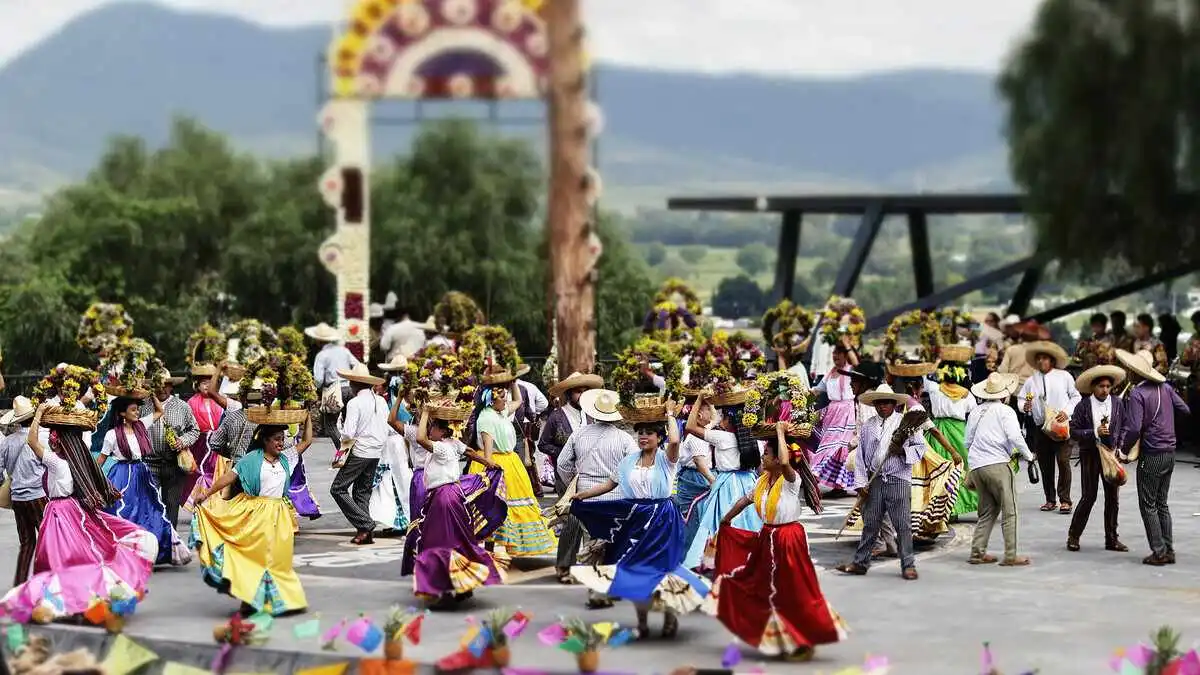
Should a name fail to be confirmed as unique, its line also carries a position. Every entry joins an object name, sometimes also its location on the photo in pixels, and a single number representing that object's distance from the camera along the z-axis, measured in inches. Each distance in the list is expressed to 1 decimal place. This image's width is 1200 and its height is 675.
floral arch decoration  1289.4
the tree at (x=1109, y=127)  1204.5
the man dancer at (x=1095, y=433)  662.5
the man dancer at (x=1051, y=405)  771.4
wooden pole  878.4
